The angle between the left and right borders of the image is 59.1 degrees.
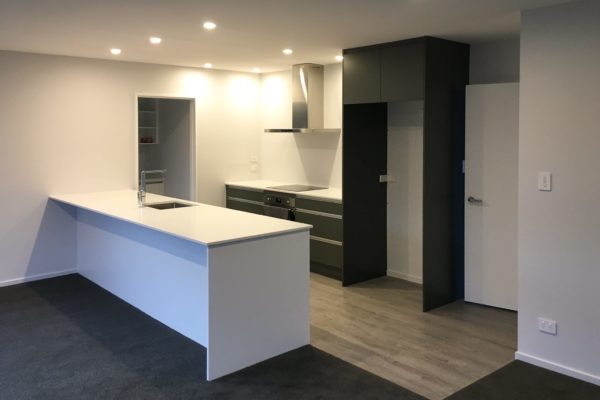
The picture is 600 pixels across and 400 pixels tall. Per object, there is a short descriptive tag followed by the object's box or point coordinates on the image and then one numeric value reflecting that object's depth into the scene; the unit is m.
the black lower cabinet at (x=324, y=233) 5.43
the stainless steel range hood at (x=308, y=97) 5.94
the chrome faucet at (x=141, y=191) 4.85
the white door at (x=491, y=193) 4.45
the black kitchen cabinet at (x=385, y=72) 4.48
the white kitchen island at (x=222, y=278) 3.34
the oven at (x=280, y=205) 5.86
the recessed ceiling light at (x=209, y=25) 3.87
